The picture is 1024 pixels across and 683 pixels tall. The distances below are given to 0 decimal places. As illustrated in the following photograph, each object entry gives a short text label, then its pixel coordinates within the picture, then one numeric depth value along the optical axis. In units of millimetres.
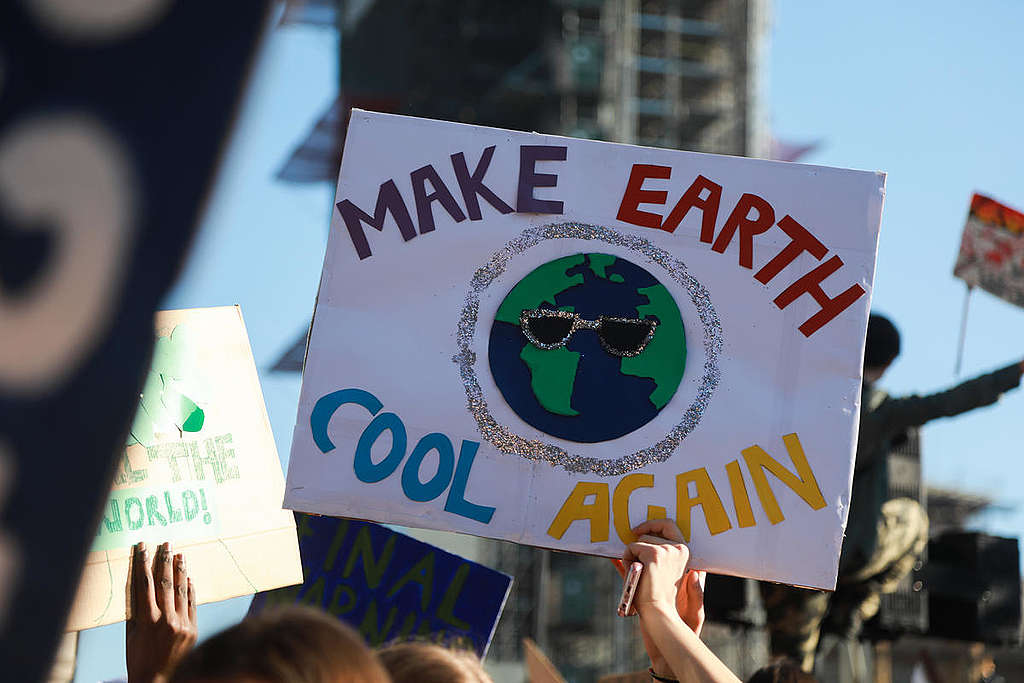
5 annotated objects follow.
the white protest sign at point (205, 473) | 4121
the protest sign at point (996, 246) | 7395
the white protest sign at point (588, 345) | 3979
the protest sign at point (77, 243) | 2434
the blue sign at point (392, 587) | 5270
